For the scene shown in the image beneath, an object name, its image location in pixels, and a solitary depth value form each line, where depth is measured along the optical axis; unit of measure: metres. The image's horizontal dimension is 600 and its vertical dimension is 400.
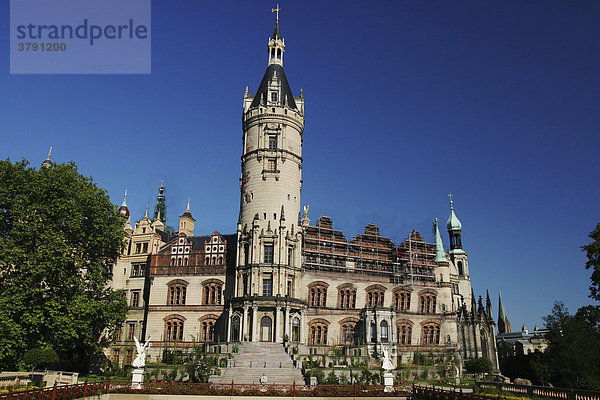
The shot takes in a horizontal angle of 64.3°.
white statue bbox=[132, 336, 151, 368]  33.15
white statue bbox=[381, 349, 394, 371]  35.38
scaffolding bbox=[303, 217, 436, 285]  59.72
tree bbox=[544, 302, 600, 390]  31.42
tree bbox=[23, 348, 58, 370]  36.25
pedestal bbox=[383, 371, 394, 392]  33.41
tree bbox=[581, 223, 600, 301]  40.97
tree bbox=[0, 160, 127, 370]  38.04
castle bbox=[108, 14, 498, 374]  52.97
